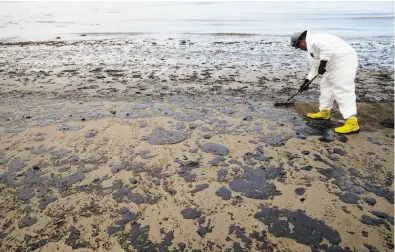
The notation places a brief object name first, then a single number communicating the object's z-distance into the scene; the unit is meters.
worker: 4.47
